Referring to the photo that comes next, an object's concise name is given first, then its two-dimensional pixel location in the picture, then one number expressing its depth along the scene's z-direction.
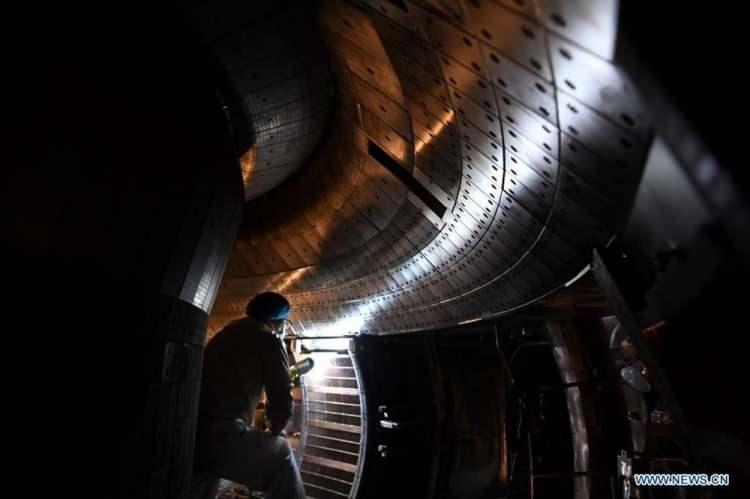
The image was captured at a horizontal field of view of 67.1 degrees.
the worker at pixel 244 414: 3.21
